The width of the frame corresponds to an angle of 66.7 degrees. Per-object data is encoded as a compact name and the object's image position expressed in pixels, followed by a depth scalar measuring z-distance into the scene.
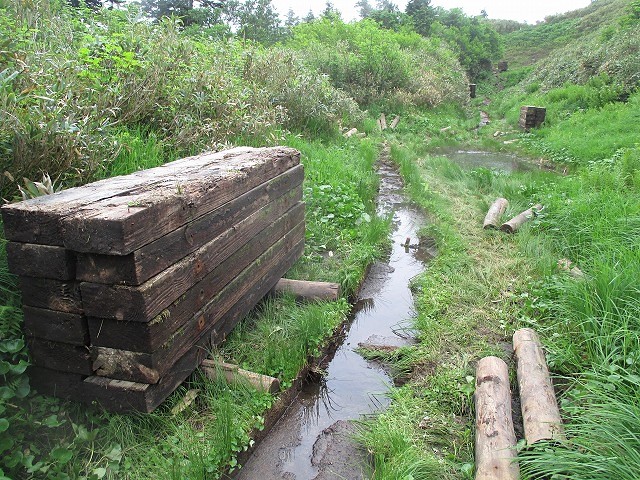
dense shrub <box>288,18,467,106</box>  16.17
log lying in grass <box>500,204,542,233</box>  6.43
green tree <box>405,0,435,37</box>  32.41
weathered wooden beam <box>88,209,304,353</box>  2.52
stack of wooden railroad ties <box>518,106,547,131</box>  14.47
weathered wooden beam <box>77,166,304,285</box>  2.42
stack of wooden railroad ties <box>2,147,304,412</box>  2.43
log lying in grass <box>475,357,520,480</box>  2.58
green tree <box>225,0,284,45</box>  32.41
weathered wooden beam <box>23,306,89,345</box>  2.57
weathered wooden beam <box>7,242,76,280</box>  2.46
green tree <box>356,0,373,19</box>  70.31
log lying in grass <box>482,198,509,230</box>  6.67
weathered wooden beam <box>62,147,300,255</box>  2.33
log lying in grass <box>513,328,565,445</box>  2.76
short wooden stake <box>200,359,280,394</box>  3.21
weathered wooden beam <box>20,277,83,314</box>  2.54
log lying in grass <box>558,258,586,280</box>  4.54
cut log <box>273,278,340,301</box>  4.61
